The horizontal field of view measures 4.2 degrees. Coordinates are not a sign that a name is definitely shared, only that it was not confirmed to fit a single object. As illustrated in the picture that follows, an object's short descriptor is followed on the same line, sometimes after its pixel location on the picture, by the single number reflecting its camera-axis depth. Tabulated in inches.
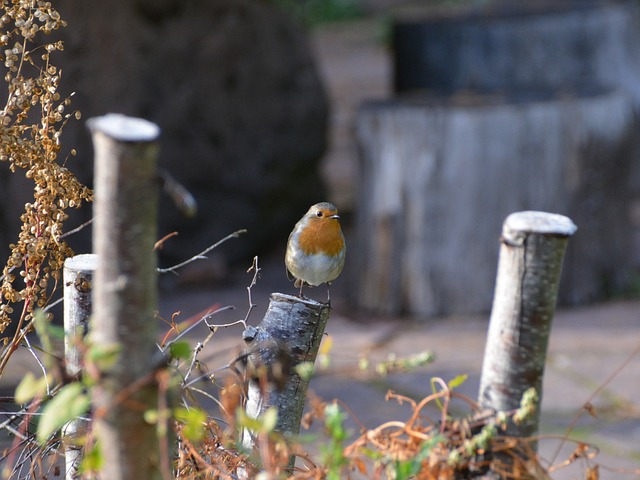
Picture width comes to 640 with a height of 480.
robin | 342.3
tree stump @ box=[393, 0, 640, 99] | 694.1
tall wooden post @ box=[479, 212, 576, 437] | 335.8
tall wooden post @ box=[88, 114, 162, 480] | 318.9
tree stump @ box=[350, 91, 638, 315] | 484.3
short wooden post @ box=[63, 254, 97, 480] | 331.1
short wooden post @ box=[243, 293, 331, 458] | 331.7
